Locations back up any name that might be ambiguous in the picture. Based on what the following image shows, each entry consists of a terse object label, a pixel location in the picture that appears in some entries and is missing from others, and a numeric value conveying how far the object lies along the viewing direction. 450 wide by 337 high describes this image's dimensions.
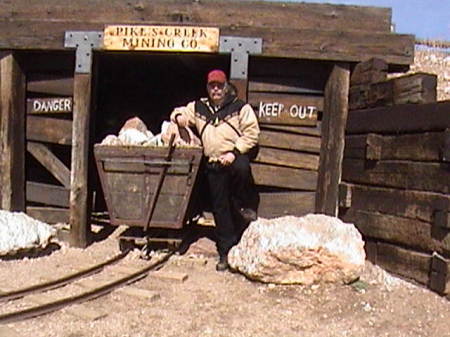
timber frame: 7.64
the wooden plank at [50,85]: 8.58
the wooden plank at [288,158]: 8.03
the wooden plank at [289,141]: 8.02
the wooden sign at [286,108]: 8.02
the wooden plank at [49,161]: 8.74
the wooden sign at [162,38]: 7.75
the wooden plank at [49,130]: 8.57
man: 7.12
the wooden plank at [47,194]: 8.77
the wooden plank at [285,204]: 8.14
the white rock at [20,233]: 7.16
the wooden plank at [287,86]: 8.09
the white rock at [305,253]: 6.10
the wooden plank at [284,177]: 8.05
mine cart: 7.30
